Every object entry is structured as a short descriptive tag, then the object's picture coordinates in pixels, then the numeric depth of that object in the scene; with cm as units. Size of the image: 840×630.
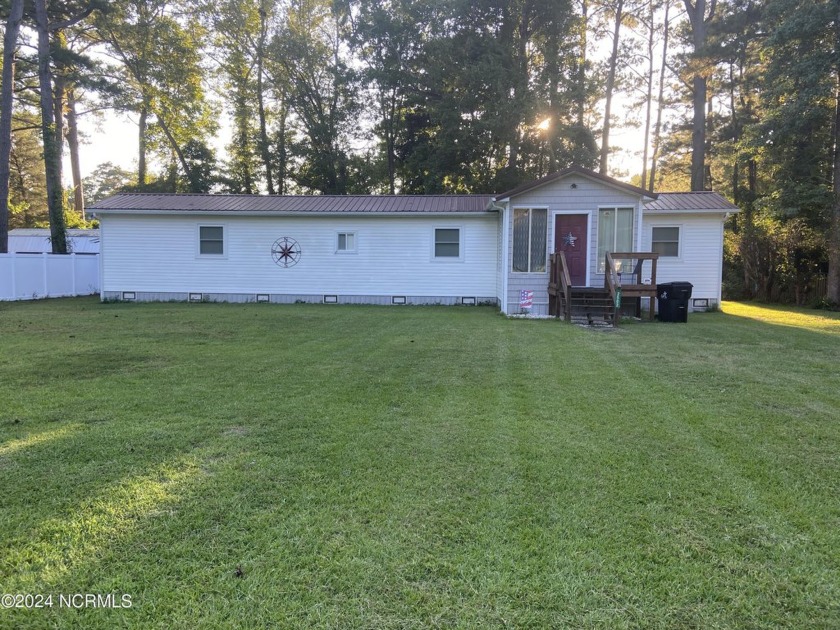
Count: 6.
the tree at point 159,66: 2186
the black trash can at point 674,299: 1100
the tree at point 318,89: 2630
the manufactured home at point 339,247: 1432
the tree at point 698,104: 2047
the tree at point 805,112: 1429
